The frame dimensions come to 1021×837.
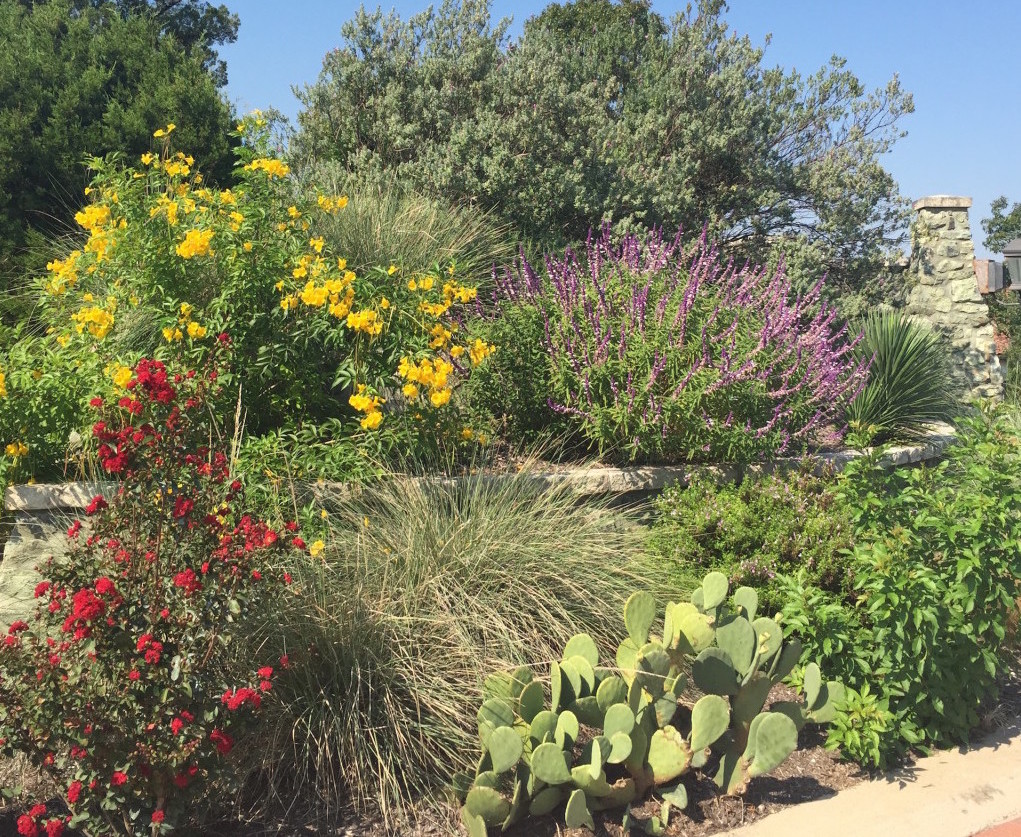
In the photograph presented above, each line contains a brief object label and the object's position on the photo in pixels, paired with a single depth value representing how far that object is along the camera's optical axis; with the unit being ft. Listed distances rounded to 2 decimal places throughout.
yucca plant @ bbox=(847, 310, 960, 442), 25.90
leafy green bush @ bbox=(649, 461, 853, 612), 15.24
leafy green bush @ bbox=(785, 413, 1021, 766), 12.14
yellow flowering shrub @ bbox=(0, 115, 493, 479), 15.88
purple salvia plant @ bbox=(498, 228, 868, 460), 18.13
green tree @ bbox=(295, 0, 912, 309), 29.53
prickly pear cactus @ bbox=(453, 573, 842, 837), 10.39
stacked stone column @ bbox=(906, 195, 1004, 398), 34.81
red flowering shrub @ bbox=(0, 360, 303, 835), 9.20
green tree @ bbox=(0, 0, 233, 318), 30.09
